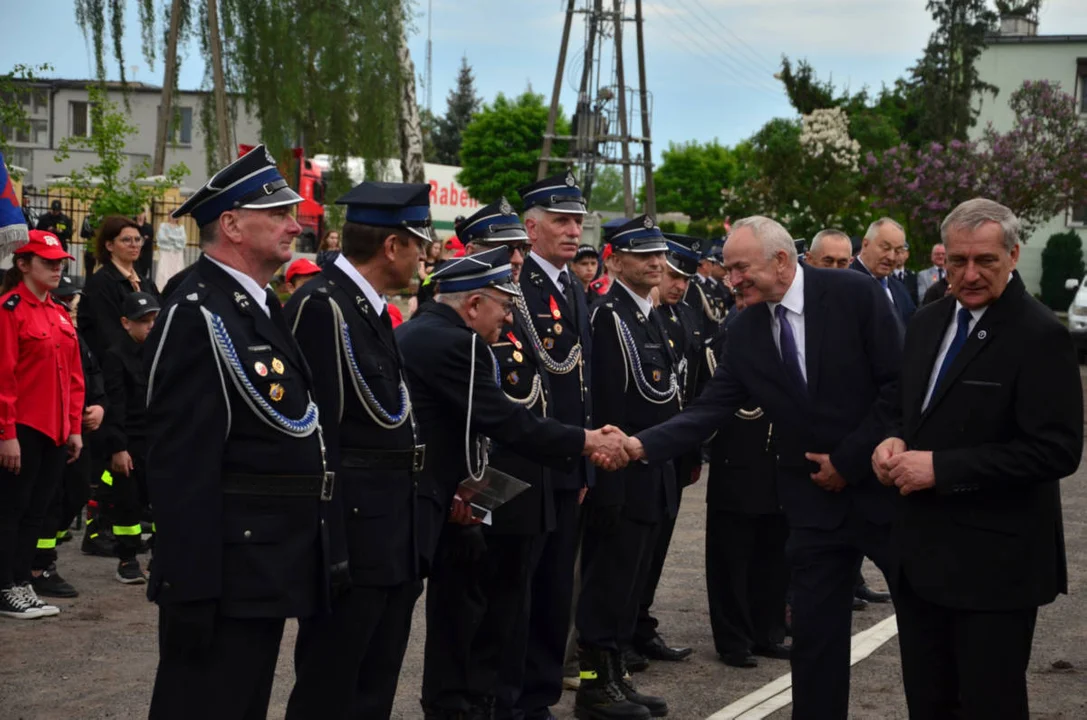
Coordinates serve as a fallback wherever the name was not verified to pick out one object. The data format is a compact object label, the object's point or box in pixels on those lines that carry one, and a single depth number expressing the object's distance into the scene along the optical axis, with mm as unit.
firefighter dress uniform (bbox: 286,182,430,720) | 4965
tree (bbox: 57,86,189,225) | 19938
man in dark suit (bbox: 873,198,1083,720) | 4812
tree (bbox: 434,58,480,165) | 90250
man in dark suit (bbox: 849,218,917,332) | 11156
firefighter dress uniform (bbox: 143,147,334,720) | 4254
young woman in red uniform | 8523
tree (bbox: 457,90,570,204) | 68438
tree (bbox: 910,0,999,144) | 57094
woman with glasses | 10039
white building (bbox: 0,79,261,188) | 63062
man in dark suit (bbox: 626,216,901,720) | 5816
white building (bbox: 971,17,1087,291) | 54938
